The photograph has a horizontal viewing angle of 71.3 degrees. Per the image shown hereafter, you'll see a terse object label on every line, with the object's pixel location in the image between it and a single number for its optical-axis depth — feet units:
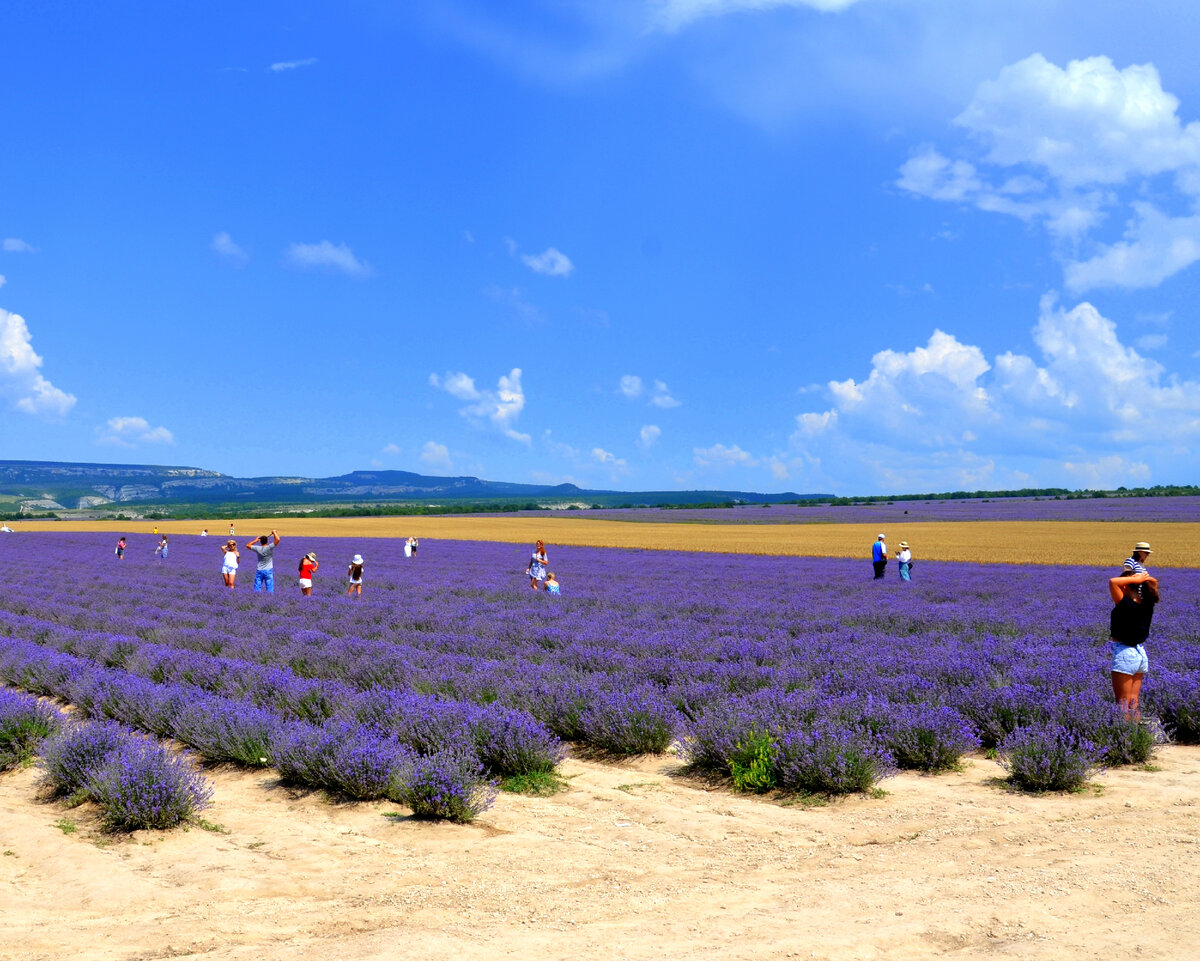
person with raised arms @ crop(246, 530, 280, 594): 62.59
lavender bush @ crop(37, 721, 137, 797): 20.38
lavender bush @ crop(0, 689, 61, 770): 23.93
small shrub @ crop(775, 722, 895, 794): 19.97
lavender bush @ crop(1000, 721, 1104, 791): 20.07
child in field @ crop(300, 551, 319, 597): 61.46
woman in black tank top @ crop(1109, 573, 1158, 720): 23.93
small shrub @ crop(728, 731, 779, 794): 20.74
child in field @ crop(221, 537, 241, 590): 67.92
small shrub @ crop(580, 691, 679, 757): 24.48
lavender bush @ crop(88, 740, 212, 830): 17.88
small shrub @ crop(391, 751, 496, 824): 18.45
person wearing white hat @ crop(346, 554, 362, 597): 62.40
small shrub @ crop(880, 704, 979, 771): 22.24
